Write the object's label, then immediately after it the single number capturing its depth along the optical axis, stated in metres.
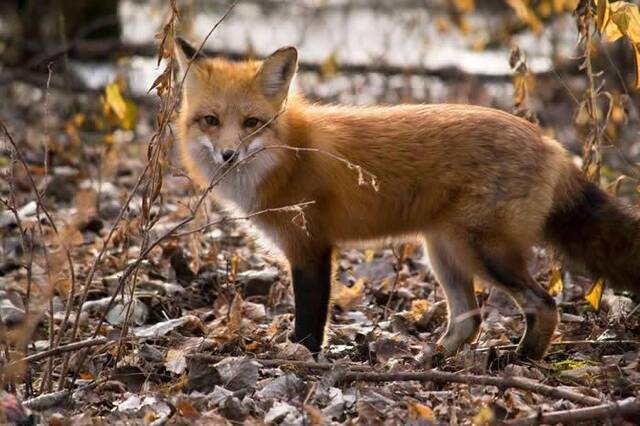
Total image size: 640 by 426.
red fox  9.00
